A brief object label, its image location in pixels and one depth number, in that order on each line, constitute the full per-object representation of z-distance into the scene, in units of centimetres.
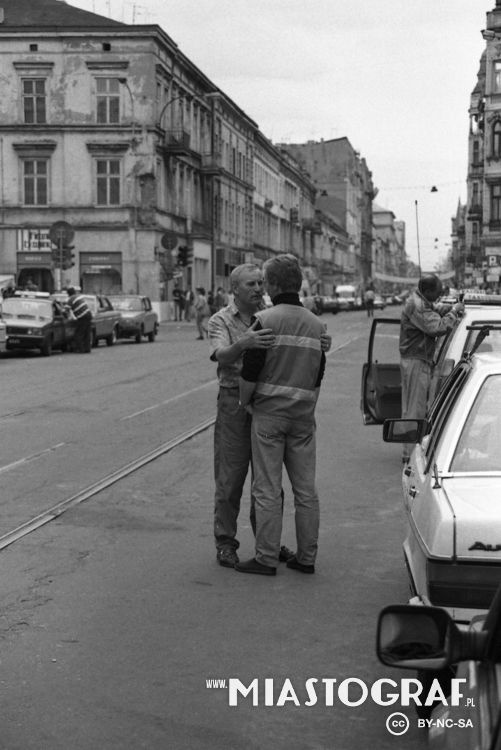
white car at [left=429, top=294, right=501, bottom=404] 954
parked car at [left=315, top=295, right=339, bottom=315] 8156
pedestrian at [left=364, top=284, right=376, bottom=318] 7206
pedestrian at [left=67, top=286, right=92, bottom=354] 3173
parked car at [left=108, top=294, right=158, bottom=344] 3816
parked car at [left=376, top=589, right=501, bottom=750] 252
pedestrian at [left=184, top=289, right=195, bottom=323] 5888
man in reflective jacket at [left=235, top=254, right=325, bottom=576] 679
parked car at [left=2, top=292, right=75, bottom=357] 2983
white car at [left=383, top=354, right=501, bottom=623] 404
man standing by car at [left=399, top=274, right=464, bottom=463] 1070
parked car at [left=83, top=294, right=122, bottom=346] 3547
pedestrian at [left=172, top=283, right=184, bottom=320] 5788
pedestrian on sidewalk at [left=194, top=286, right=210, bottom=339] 3834
